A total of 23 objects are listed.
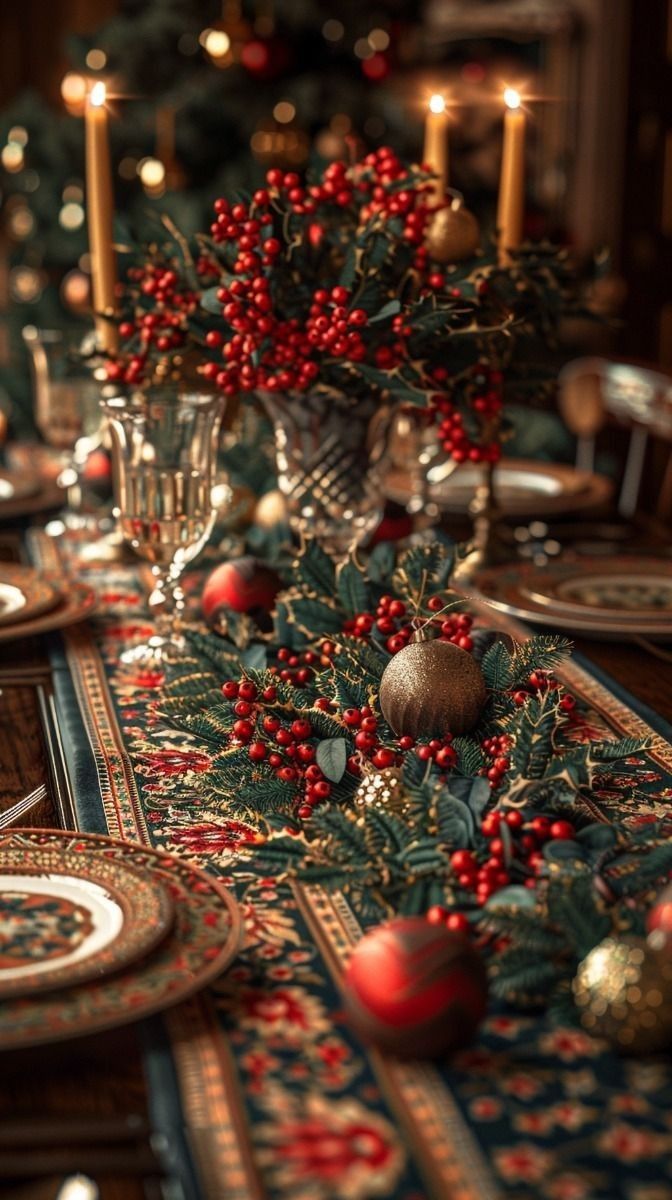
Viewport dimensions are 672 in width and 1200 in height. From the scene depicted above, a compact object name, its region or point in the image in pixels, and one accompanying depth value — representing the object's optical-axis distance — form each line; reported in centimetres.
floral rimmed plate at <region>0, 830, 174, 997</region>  71
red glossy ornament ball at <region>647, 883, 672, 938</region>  69
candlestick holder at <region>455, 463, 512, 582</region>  169
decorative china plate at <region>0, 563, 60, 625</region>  139
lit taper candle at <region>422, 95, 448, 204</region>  171
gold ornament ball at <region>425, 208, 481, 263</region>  145
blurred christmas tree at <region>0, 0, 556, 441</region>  371
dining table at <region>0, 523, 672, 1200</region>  59
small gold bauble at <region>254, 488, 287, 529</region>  157
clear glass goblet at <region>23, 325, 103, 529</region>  182
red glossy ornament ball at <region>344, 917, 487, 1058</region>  66
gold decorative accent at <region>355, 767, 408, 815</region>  88
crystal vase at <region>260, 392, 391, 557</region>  147
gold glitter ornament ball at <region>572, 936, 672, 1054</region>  66
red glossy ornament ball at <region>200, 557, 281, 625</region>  135
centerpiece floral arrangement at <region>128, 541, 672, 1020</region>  76
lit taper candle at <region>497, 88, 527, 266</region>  165
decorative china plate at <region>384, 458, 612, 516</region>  191
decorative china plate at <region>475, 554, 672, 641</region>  140
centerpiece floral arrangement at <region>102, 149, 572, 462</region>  136
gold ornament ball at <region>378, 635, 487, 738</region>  101
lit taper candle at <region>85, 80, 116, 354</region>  162
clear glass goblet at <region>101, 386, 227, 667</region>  131
